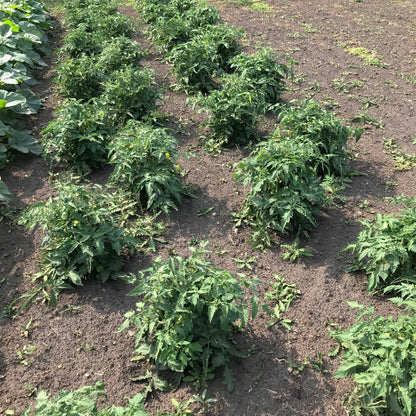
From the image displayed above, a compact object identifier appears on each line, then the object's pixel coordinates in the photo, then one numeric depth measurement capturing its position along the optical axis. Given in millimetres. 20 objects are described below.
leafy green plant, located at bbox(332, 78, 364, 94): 6828
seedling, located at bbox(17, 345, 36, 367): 3395
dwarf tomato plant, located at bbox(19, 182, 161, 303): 3807
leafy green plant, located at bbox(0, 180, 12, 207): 4820
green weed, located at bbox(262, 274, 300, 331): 3617
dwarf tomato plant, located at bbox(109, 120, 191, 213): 4547
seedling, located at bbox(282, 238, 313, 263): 4141
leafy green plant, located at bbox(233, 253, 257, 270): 4102
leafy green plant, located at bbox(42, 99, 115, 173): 5199
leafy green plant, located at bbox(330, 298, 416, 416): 2645
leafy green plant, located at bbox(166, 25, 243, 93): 6633
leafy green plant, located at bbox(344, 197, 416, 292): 3543
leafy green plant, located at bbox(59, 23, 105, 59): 7645
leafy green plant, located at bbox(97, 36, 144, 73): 6898
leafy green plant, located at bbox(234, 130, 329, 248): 4160
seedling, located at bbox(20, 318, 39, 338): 3607
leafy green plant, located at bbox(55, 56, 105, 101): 6414
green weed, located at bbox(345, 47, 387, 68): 7594
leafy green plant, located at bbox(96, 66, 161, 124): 5801
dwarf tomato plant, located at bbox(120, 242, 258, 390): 3010
